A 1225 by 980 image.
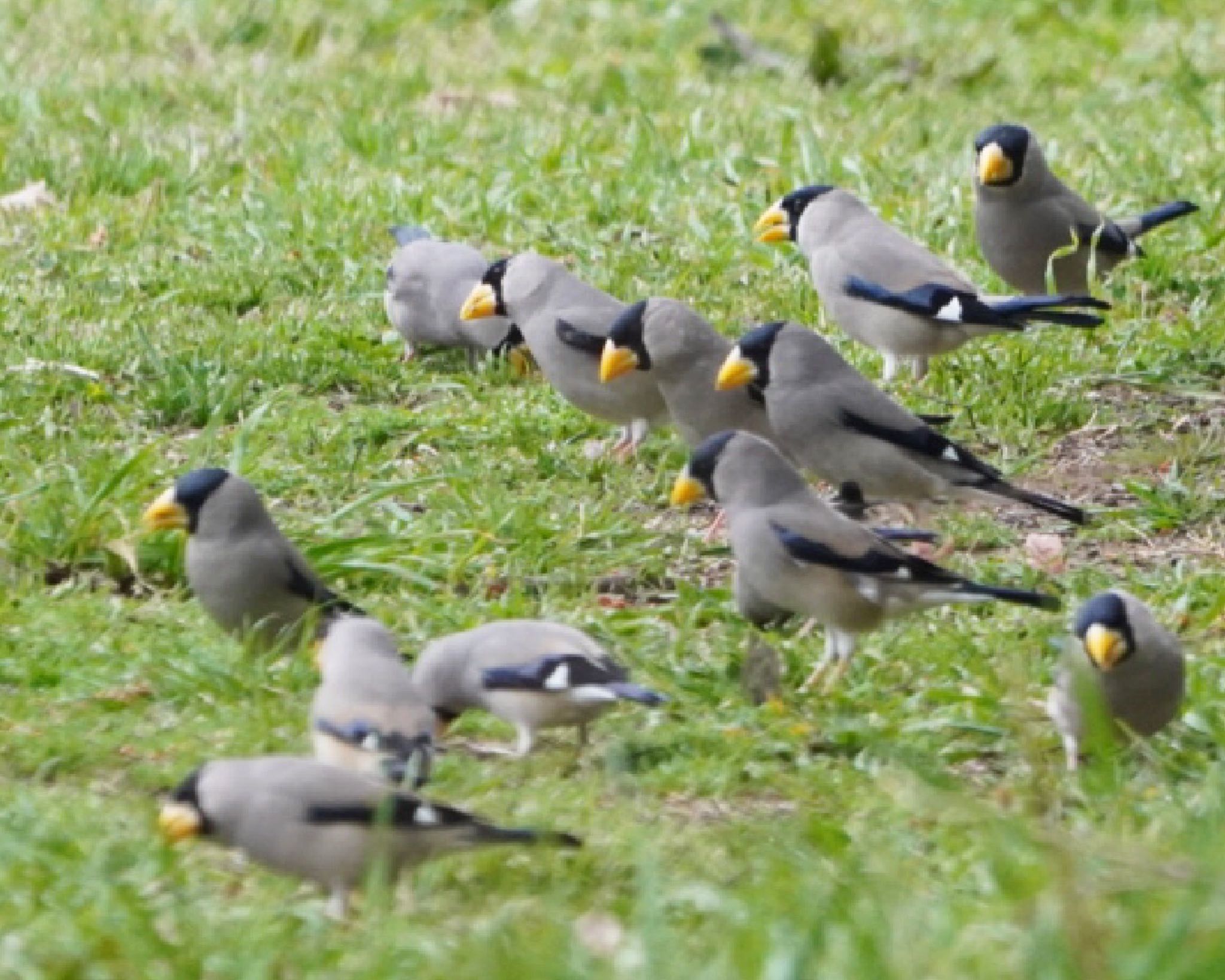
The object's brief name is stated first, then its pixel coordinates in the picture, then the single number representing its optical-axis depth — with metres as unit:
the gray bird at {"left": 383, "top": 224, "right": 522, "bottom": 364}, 17.05
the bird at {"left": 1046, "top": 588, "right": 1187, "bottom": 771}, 10.81
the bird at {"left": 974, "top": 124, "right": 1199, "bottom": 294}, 17.84
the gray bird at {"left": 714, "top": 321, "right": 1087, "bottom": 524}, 13.78
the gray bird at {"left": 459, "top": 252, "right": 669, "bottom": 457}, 15.47
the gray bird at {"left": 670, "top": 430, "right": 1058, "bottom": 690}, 11.73
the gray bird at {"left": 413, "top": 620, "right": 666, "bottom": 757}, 10.65
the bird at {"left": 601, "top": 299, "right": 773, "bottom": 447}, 14.89
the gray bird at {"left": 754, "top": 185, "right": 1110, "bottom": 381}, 15.55
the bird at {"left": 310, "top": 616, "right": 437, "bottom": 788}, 9.86
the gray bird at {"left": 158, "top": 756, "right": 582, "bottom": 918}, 8.91
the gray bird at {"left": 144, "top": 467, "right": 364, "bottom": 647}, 11.97
